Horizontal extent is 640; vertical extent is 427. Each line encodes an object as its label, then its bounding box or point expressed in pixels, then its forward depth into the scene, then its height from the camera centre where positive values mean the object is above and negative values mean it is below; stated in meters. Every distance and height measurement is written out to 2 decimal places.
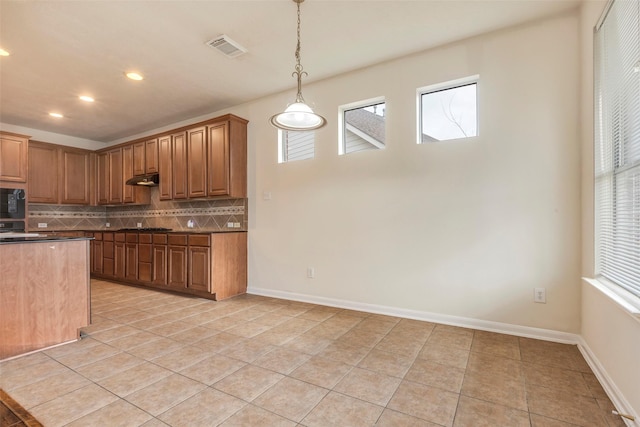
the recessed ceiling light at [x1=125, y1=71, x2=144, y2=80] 3.45 +1.57
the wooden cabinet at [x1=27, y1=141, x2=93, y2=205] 5.21 +0.66
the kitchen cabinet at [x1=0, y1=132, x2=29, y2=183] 4.63 +0.84
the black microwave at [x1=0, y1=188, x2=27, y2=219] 4.64 +0.12
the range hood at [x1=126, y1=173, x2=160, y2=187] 4.97 +0.51
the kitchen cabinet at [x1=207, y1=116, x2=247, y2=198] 4.12 +0.73
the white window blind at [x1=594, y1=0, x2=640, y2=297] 1.69 +0.42
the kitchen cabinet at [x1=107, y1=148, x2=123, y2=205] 5.60 +0.64
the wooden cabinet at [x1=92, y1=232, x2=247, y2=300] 3.90 -0.72
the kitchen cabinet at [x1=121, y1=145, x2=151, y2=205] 5.41 +0.39
